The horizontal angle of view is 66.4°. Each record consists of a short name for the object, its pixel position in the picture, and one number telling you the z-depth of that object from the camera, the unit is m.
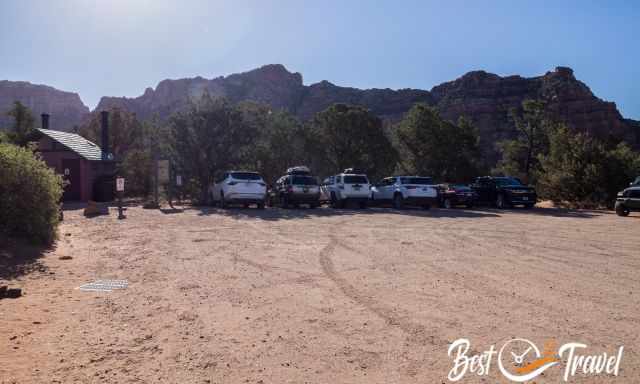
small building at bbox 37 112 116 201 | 29.33
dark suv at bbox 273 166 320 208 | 24.20
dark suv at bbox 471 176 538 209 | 25.30
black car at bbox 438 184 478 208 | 26.04
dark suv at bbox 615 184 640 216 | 19.67
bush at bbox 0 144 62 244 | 10.25
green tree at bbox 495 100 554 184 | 38.75
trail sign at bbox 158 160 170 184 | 24.34
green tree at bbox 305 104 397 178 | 35.81
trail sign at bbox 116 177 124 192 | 20.10
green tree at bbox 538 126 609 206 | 26.42
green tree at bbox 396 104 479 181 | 34.34
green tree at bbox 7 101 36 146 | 48.41
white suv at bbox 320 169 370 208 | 24.84
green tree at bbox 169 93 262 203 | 29.22
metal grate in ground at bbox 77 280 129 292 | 7.15
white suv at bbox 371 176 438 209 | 23.84
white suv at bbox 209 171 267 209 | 22.78
